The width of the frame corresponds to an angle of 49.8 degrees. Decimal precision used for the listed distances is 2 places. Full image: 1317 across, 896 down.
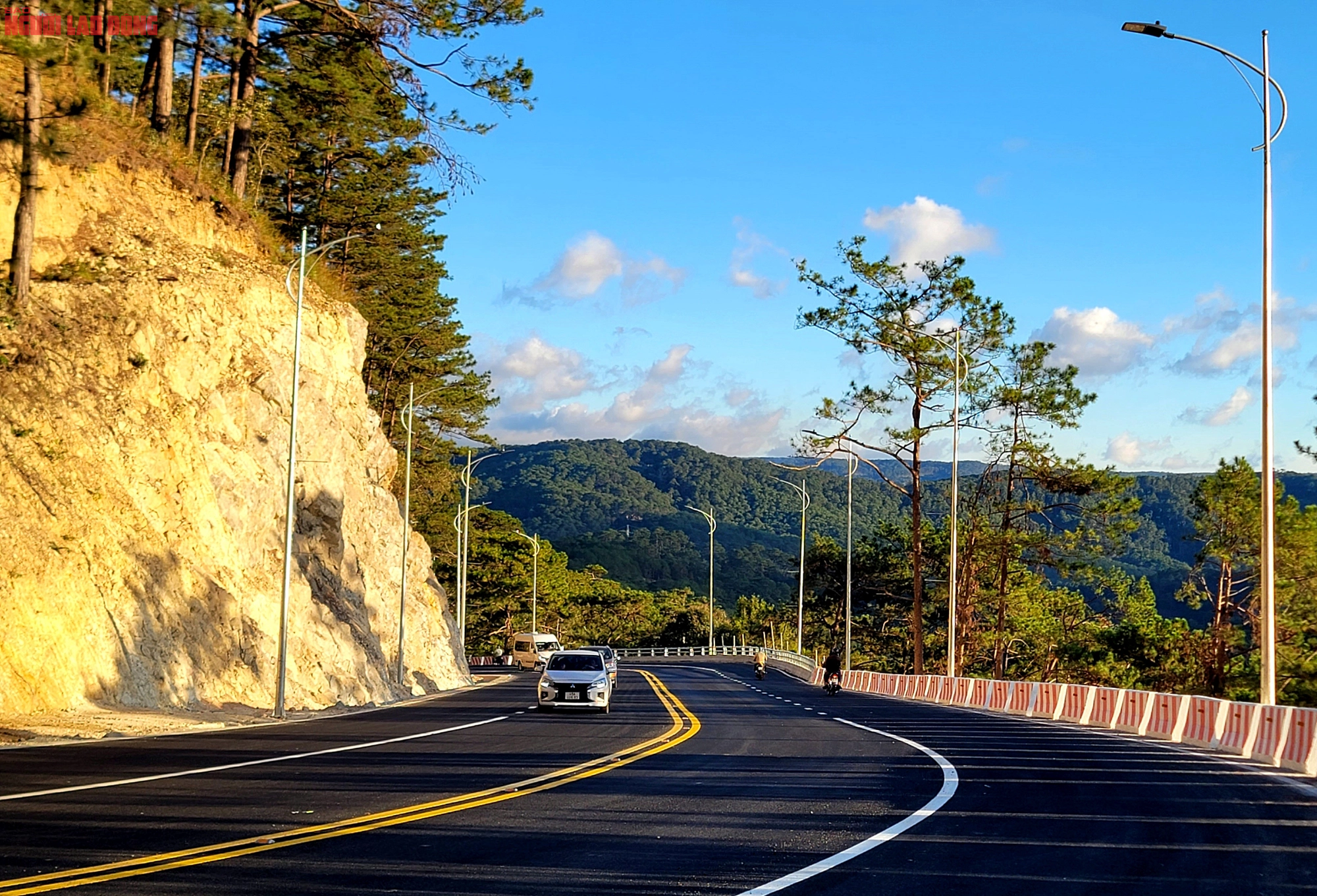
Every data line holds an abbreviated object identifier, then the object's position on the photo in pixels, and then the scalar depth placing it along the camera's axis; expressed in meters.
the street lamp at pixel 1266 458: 23.59
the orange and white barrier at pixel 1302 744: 19.88
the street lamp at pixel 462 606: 71.38
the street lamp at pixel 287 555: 30.61
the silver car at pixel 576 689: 34.09
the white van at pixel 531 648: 91.88
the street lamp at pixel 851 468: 66.25
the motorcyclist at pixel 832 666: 53.92
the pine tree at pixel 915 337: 64.44
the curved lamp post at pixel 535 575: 99.05
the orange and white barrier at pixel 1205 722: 25.11
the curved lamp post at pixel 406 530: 51.28
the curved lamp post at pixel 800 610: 85.21
